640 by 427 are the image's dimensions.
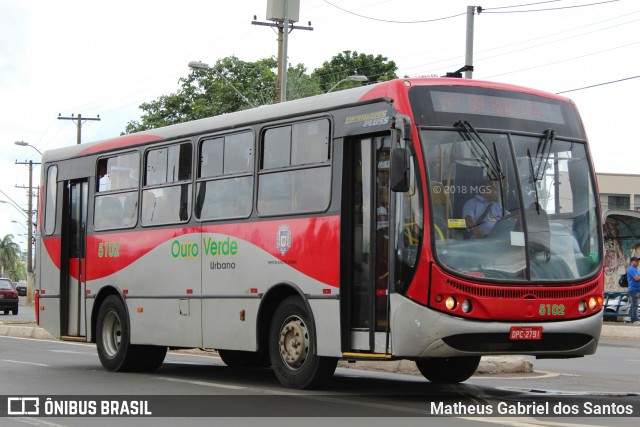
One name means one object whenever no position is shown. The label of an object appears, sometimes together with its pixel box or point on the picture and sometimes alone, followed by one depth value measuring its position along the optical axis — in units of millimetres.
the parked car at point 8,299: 46531
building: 64875
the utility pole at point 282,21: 32594
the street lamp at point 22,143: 54581
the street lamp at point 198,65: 32938
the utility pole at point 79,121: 64238
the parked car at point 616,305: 31609
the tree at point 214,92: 63562
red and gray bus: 11039
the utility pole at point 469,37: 24359
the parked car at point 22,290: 92875
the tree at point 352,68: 67375
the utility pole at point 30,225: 75588
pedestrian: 26562
